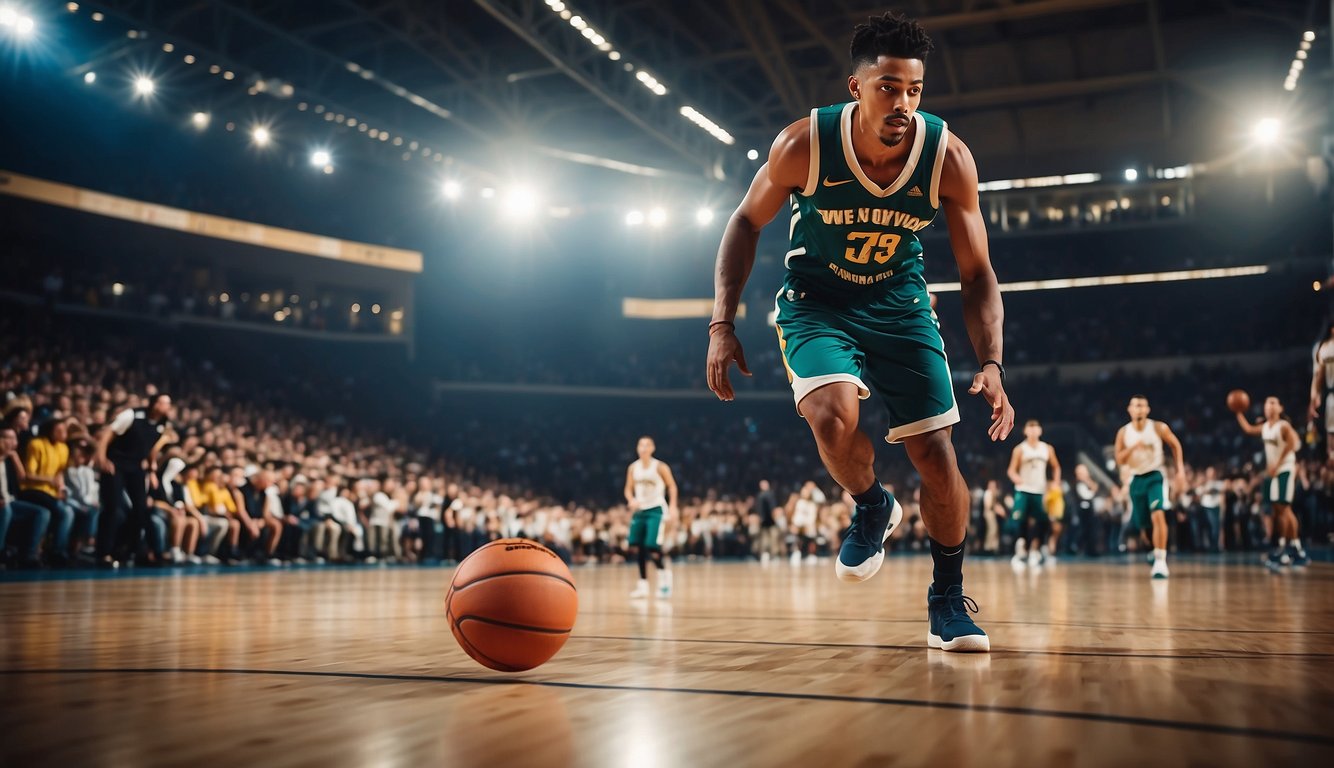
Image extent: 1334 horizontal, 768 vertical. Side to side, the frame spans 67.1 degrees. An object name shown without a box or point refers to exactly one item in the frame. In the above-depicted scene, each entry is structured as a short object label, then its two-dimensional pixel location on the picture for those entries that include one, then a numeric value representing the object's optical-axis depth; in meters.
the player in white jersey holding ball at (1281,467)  10.31
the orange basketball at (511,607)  3.06
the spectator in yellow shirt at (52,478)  10.47
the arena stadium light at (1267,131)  21.56
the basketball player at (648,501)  9.41
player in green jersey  3.55
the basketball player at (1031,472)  12.98
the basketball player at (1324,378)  8.70
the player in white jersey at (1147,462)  9.65
